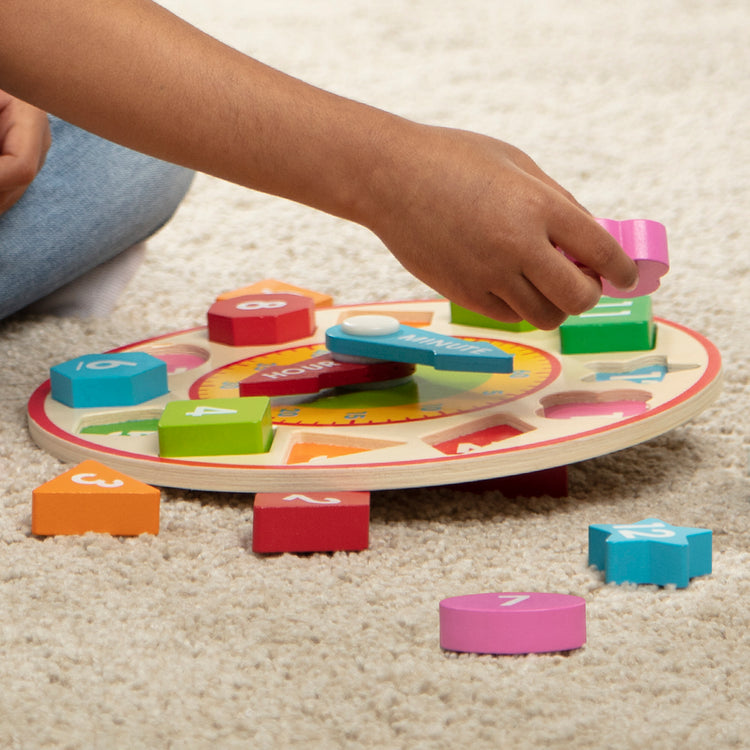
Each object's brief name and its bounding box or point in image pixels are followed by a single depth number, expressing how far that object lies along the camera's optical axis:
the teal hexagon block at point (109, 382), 1.35
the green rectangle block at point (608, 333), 1.38
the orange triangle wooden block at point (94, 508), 1.26
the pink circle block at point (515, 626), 1.16
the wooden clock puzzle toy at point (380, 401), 1.27
